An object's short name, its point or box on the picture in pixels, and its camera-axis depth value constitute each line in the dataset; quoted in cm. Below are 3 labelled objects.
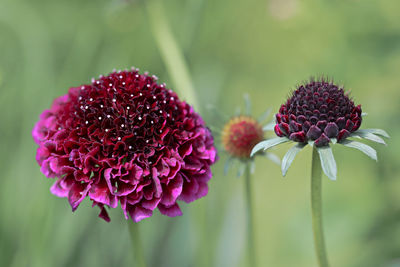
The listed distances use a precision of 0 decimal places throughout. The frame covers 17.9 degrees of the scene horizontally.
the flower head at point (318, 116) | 30
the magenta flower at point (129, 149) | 31
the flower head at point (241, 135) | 33
